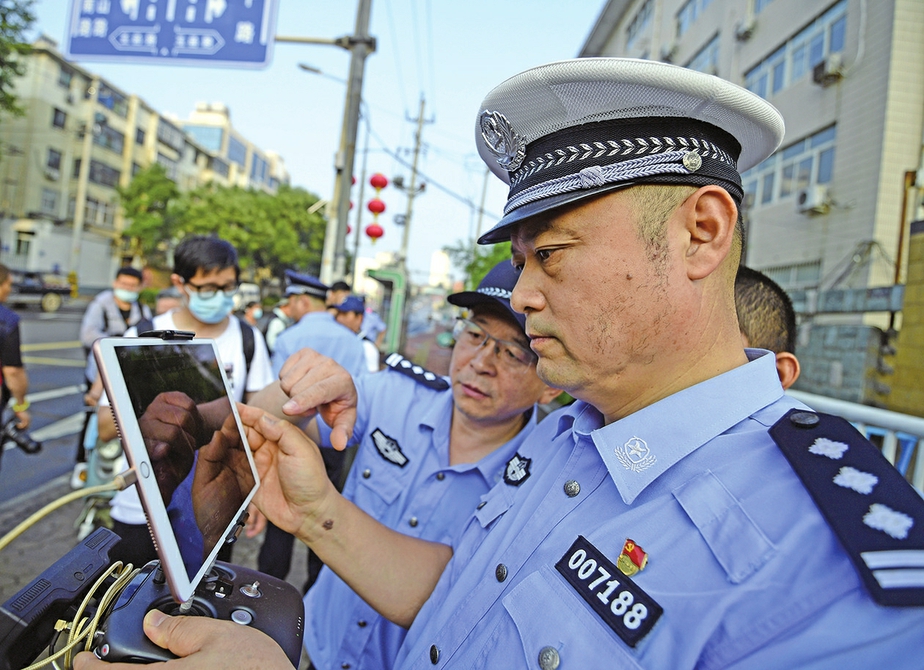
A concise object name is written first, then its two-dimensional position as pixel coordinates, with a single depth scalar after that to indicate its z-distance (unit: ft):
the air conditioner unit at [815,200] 40.37
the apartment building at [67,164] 106.11
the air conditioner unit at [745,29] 50.70
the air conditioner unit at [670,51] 65.77
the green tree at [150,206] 115.03
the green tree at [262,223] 123.54
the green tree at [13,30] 52.19
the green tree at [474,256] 36.19
